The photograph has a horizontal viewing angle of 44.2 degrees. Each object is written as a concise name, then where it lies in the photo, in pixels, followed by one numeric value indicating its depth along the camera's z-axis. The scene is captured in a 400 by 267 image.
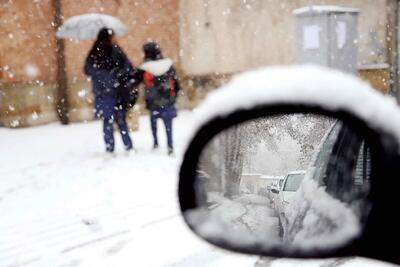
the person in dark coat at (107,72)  7.00
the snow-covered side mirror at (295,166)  0.76
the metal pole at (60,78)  11.07
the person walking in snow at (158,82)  7.03
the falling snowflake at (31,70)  10.82
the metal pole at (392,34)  11.34
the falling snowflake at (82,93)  11.69
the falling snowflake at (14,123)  10.83
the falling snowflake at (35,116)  11.11
